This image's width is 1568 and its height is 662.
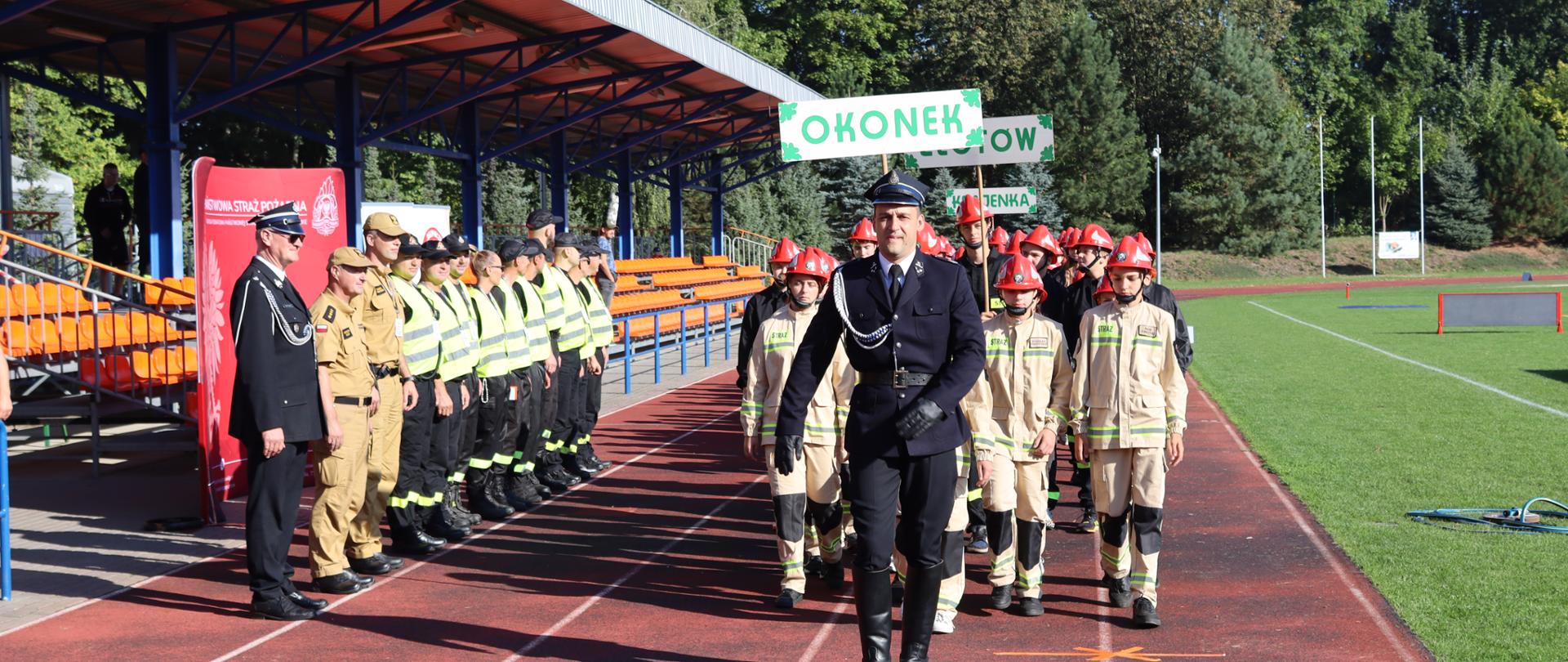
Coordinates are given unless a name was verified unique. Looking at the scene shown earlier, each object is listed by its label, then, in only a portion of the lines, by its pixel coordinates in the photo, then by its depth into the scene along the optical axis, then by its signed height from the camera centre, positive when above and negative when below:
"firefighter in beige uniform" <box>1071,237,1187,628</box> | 7.03 -0.65
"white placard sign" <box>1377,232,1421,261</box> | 69.62 +1.35
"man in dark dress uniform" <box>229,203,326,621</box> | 7.08 -0.50
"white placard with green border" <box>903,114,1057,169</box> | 11.86 +1.19
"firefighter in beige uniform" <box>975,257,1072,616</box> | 7.25 -0.71
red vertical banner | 9.36 +0.22
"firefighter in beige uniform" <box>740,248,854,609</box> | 7.43 -0.74
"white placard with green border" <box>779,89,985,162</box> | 8.80 +0.99
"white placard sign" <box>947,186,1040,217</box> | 14.30 +0.83
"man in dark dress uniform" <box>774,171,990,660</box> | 5.53 -0.42
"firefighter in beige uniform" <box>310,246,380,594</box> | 7.65 -0.63
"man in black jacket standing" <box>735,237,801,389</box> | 10.60 -0.10
